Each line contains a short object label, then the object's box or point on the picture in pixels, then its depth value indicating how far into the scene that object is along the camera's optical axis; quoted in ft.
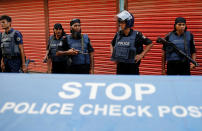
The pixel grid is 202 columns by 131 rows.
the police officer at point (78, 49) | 11.28
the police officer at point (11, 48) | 12.95
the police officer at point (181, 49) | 10.90
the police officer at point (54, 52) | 12.89
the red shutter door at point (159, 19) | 16.39
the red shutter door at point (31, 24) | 22.53
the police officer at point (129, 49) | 10.14
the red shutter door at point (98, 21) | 19.20
